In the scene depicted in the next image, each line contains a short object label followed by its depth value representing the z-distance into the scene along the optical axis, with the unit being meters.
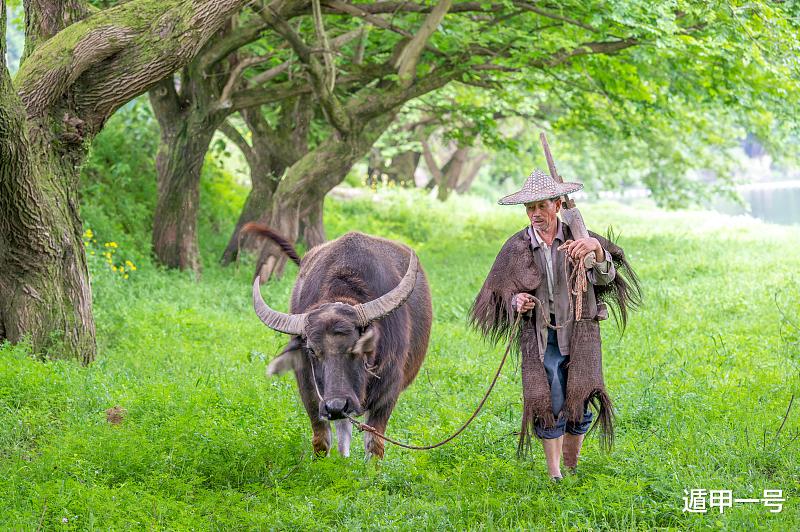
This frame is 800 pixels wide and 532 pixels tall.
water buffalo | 12.57
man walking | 11.51
